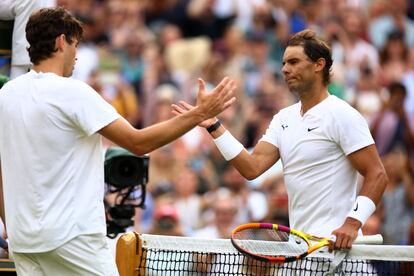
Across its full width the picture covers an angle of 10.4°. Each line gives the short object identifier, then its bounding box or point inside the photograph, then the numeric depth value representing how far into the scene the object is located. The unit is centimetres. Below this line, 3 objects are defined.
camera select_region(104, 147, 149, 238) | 1763
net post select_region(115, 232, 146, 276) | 1426
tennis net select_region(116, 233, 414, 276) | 1359
